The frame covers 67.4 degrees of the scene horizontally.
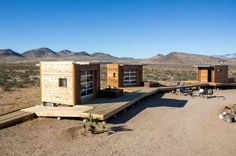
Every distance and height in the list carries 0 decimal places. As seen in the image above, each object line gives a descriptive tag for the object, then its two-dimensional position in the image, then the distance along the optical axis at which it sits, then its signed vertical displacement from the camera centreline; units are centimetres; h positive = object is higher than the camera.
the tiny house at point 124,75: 1389 -21
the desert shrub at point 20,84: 1577 -113
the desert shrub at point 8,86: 1401 -119
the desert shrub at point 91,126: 643 -204
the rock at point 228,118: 758 -196
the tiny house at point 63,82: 830 -47
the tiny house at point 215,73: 1584 -2
